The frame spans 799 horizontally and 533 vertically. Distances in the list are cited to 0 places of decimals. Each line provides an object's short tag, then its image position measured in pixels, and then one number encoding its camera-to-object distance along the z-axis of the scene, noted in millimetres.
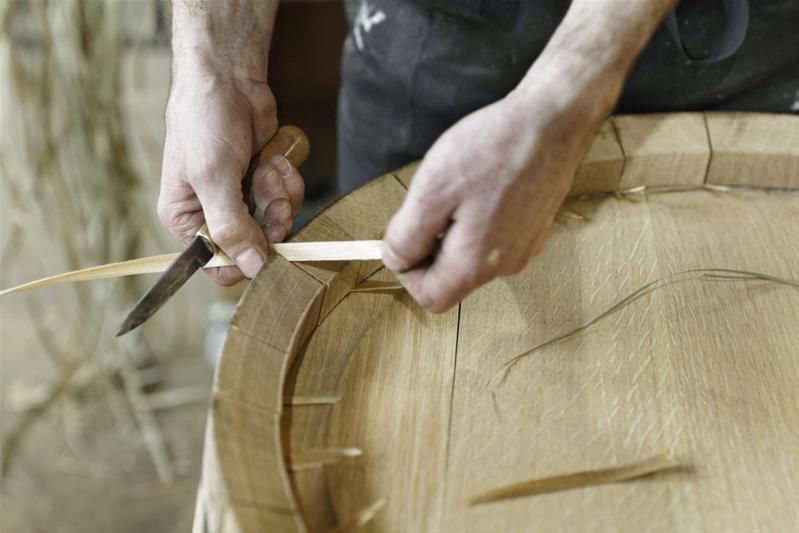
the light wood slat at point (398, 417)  693
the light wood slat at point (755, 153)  1014
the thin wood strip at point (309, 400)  758
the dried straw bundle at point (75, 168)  1661
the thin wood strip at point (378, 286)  879
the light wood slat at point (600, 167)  997
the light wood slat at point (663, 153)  1015
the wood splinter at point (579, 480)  687
